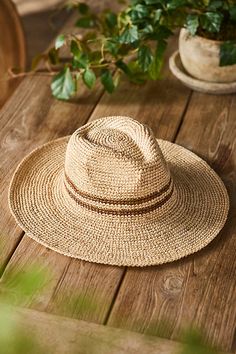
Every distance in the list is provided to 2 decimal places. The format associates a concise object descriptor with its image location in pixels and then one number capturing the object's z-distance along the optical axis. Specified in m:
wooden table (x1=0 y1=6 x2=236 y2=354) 1.29
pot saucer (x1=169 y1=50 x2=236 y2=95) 1.77
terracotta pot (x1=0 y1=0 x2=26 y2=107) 2.11
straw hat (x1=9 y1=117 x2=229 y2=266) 1.41
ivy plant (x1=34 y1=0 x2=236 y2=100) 1.68
